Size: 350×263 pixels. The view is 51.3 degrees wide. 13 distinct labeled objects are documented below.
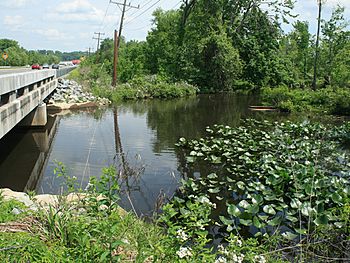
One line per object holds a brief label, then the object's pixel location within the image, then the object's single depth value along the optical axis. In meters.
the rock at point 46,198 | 5.06
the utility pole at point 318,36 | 26.28
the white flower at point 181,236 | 3.05
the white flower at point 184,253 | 3.00
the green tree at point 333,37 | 28.41
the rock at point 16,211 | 3.64
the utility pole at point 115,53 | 27.12
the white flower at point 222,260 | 3.01
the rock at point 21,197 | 4.13
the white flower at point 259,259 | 3.30
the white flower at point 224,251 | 3.21
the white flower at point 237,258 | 3.13
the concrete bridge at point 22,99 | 7.24
